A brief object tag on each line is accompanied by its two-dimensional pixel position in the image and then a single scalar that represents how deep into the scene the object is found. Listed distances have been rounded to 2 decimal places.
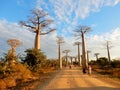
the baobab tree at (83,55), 17.02
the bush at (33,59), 11.13
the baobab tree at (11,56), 8.19
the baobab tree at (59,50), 26.72
